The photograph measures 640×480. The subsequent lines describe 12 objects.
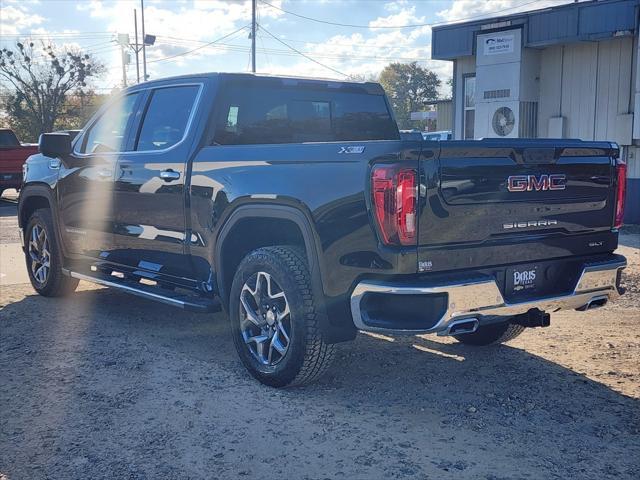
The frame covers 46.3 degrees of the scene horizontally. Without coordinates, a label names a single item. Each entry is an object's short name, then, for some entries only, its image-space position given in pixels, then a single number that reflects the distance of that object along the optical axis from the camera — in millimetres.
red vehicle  18641
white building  13664
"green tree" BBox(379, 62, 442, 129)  73688
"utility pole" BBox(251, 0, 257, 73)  37906
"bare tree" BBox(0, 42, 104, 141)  38188
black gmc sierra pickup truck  3855
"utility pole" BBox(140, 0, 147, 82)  57591
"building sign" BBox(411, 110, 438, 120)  36184
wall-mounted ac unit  15570
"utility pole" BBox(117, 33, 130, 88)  54562
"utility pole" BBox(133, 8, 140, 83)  55188
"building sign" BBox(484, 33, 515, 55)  15562
